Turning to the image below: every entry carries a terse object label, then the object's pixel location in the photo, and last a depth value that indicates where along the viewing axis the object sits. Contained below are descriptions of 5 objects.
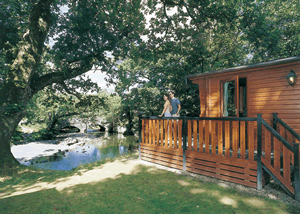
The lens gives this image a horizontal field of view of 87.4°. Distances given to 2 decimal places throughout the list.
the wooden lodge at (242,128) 3.71
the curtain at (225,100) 6.67
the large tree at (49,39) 6.18
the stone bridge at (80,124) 27.29
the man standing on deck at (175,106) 7.24
